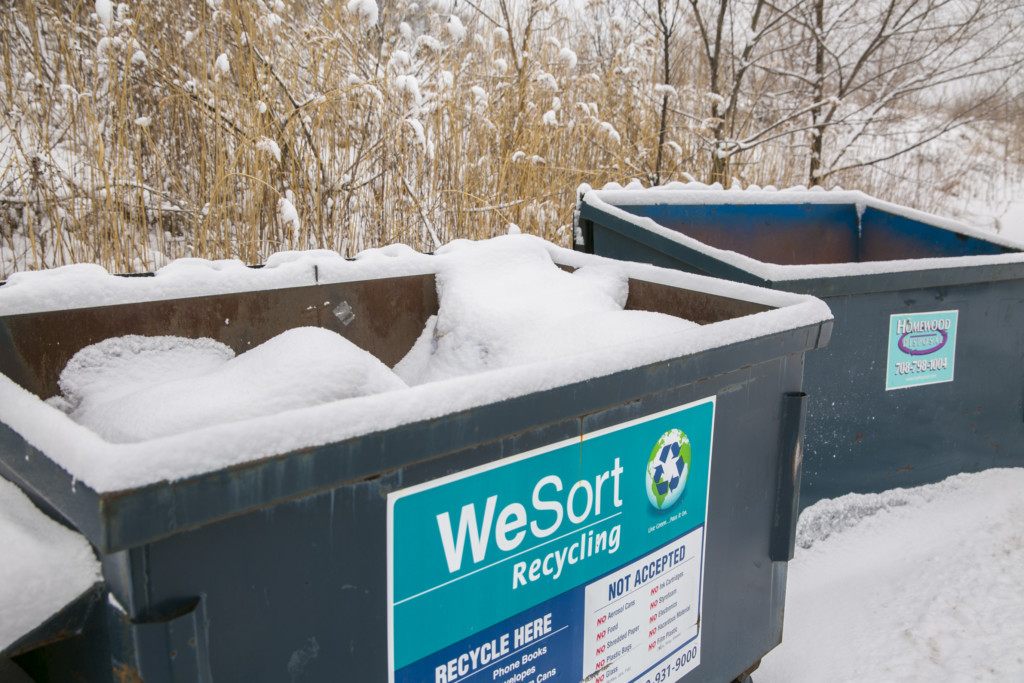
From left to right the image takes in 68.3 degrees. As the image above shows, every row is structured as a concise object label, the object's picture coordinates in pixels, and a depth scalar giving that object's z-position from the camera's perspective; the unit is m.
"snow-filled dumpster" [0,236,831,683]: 0.81
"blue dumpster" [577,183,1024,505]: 2.29
